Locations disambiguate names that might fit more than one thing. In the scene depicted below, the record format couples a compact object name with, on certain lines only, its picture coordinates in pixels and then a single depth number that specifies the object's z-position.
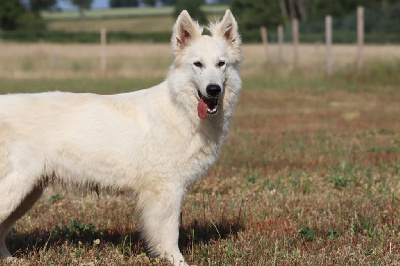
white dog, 4.32
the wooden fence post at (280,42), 26.72
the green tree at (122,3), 95.31
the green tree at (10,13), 60.10
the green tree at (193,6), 55.77
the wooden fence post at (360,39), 22.16
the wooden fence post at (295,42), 25.44
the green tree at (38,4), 64.12
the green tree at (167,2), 105.38
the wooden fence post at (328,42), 23.44
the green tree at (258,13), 65.50
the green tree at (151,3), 104.50
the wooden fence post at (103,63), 27.61
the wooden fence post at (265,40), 28.00
